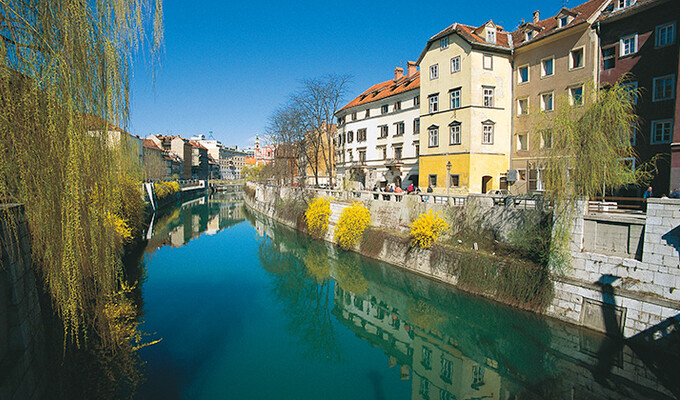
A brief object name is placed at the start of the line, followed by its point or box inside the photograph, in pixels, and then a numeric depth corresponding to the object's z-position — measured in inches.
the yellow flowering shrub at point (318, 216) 1037.2
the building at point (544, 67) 741.3
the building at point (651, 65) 613.0
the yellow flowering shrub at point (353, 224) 872.9
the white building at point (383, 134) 1173.1
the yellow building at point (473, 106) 888.3
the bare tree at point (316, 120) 1320.1
